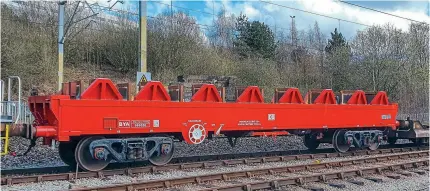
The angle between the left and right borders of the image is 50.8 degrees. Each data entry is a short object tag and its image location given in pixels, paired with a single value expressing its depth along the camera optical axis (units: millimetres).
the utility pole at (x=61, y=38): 19250
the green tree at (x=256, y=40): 39969
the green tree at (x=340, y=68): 38188
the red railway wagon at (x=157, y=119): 9508
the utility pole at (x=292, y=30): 48784
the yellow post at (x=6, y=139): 8767
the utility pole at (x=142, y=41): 15599
